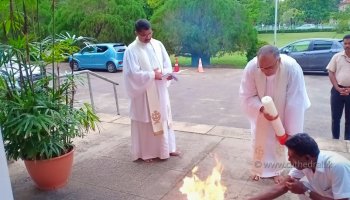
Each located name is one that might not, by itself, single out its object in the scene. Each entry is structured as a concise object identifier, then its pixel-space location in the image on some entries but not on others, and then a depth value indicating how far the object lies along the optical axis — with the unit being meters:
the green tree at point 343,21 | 20.28
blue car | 16.88
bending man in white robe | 3.38
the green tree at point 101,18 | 20.86
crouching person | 2.22
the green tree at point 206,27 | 17.73
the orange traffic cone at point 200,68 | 16.53
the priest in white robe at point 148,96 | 4.14
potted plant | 3.17
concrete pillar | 2.09
